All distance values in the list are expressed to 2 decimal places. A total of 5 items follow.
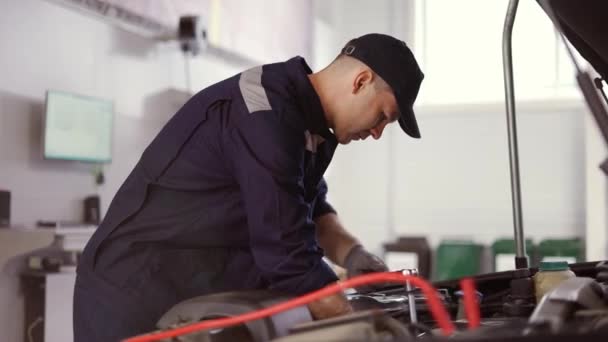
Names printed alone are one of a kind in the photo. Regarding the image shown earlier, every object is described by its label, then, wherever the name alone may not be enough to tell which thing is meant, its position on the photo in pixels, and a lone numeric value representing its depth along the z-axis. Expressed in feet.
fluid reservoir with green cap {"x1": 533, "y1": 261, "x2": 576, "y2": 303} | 4.26
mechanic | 4.24
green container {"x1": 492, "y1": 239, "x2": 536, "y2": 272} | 18.95
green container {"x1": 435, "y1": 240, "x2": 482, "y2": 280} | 19.67
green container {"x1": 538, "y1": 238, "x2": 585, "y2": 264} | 18.53
